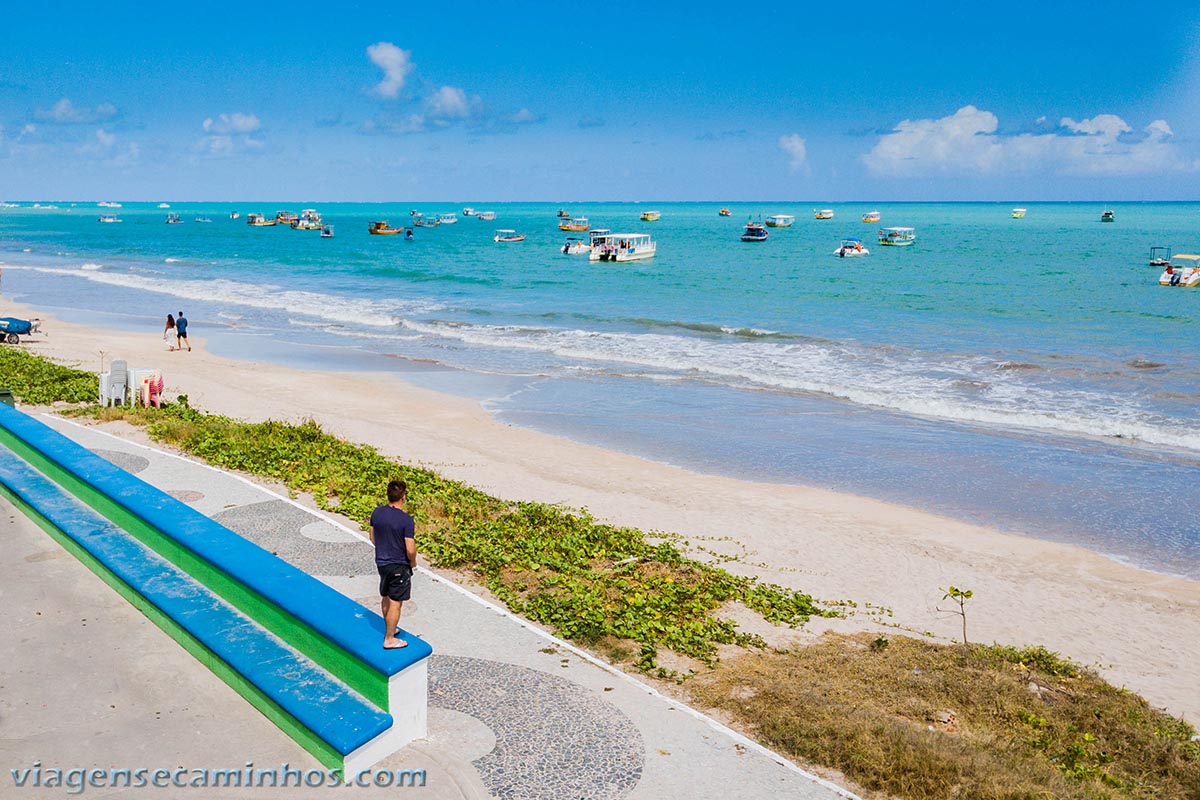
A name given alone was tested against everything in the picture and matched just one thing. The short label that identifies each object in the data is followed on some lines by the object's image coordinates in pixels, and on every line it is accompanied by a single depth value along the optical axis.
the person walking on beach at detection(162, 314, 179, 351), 32.31
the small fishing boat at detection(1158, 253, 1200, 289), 57.66
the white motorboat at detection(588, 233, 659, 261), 76.62
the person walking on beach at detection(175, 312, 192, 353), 32.22
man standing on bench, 7.11
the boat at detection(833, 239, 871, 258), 85.94
